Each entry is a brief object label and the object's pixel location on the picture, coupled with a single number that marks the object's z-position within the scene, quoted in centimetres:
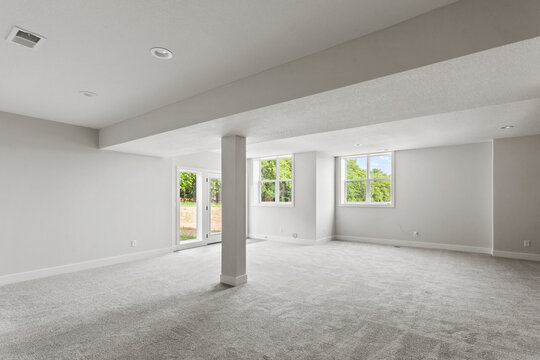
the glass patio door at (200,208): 748
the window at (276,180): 841
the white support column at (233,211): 417
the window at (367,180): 767
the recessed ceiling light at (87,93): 346
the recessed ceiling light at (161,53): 242
